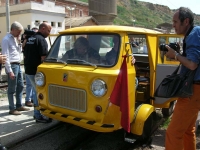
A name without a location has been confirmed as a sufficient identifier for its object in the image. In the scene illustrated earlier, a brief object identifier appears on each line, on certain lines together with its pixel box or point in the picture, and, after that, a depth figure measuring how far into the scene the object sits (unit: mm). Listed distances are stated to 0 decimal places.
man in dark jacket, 4660
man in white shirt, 4914
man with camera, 2633
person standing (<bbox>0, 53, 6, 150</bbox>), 3564
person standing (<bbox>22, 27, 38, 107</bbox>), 5808
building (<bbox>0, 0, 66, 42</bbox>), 27641
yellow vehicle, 3412
